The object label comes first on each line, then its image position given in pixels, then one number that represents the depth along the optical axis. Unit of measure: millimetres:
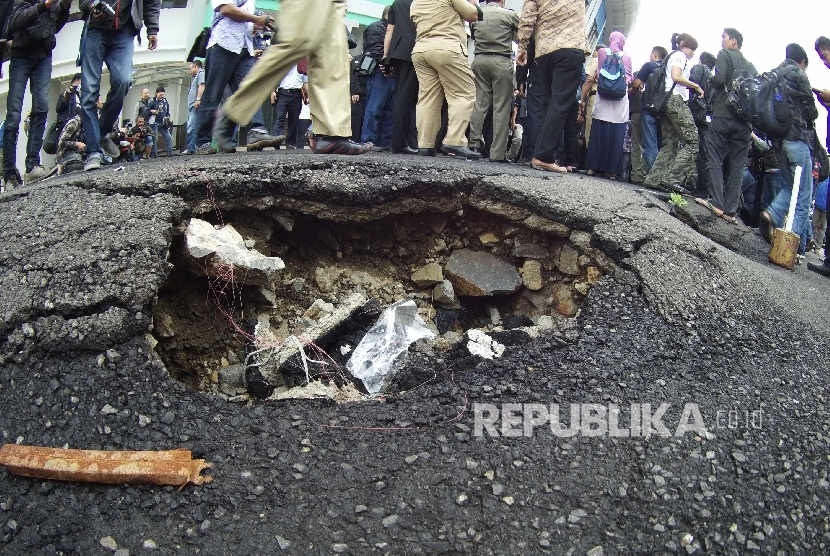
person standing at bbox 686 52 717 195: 6688
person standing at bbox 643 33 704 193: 6398
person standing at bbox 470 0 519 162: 6039
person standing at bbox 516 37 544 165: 6578
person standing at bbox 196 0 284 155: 5082
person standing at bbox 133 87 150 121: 11031
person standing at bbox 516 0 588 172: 5277
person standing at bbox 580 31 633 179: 6721
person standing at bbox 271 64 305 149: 7082
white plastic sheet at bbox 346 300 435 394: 2824
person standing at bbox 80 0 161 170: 4516
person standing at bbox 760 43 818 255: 5547
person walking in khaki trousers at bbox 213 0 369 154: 3842
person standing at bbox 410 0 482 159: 5250
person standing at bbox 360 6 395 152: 6750
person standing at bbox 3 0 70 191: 4715
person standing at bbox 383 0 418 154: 5762
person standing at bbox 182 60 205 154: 8205
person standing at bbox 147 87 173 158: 11127
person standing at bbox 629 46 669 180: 6926
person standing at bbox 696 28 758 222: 5910
